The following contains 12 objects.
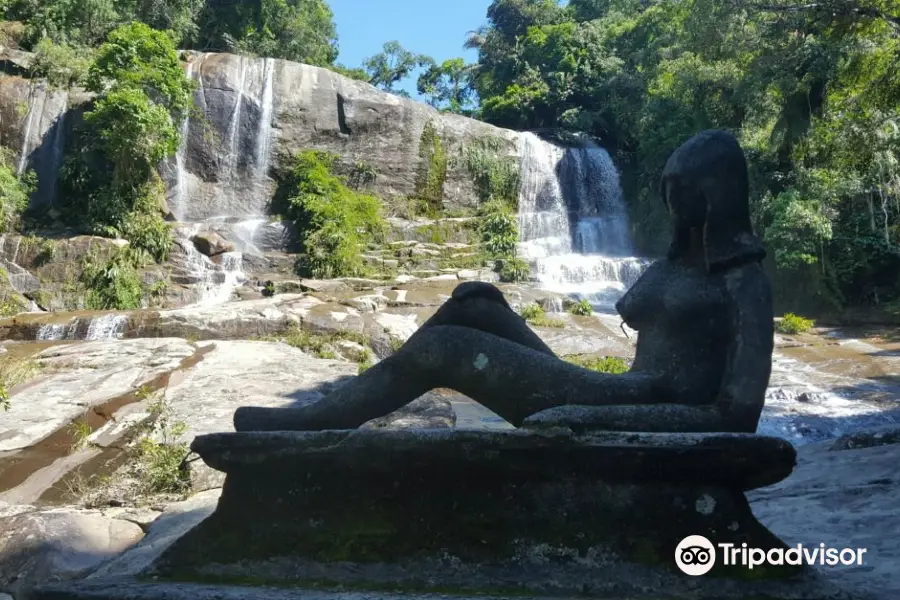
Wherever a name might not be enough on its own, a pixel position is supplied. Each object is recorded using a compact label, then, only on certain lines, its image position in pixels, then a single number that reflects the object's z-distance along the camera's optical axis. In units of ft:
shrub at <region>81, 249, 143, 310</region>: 55.26
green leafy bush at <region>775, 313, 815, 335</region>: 52.16
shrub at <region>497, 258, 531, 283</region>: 68.39
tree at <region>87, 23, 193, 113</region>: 63.67
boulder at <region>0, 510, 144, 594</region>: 10.06
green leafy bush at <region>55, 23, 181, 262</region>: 61.62
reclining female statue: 8.57
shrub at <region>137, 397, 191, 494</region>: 15.25
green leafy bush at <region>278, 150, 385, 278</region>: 66.39
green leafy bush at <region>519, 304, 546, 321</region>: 51.16
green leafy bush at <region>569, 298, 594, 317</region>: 53.72
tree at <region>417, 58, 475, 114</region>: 142.41
